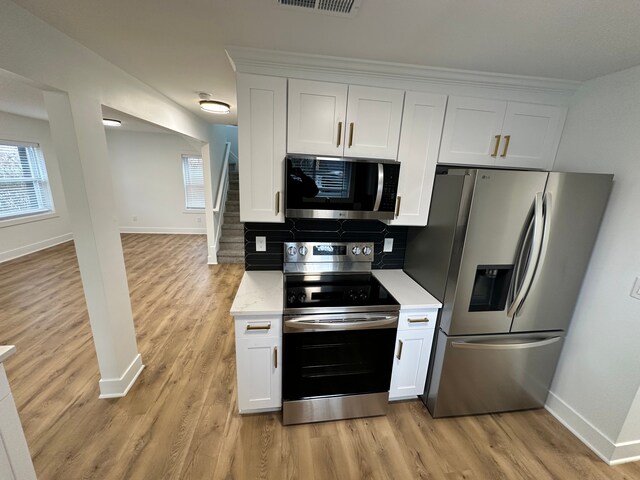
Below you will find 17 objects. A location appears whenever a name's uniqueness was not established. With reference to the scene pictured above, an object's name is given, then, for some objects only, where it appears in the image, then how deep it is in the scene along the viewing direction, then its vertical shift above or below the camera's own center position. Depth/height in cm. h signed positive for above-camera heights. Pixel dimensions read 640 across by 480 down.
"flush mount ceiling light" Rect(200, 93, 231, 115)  286 +84
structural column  154 -37
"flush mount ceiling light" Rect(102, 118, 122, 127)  435 +91
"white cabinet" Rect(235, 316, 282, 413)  162 -116
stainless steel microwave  167 +0
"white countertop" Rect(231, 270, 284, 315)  159 -76
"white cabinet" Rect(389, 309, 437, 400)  182 -118
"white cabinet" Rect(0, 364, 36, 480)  99 -107
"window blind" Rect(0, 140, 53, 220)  441 -19
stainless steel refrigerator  158 -54
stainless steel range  163 -108
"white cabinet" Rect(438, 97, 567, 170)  183 +44
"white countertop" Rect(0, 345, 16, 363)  95 -68
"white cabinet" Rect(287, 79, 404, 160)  168 +44
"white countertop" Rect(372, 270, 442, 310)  178 -76
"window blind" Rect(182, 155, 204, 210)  638 -8
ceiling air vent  110 +77
